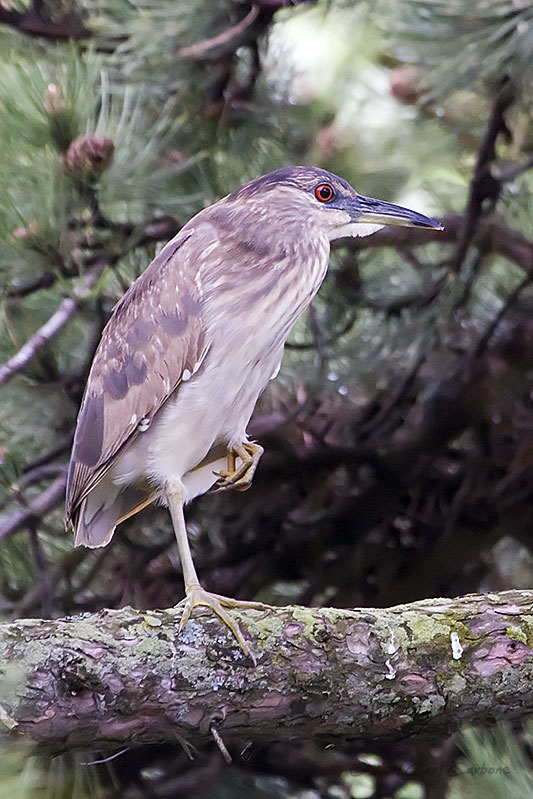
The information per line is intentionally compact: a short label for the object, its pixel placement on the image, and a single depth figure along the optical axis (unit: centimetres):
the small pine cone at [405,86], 1055
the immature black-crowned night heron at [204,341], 1017
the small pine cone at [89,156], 1018
